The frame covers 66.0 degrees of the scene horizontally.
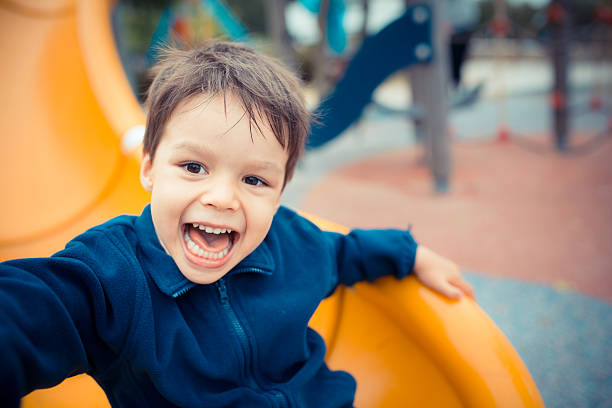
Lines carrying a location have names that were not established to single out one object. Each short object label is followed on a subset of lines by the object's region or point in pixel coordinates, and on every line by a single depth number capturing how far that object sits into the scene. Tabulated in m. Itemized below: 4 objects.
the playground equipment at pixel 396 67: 2.16
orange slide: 0.88
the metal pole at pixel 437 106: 2.59
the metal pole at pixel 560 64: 3.55
